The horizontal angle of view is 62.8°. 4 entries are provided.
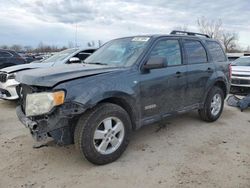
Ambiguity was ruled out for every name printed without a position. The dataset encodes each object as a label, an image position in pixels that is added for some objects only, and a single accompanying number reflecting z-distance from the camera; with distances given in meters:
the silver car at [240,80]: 6.73
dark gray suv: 2.55
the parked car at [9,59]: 8.74
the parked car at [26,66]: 5.16
